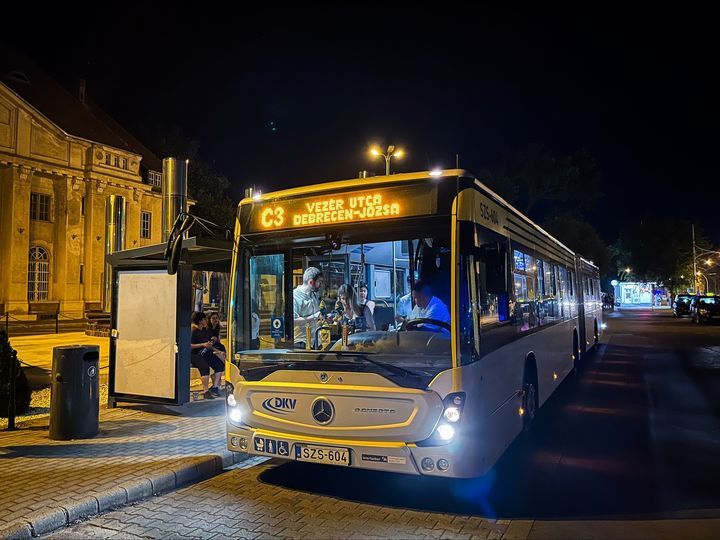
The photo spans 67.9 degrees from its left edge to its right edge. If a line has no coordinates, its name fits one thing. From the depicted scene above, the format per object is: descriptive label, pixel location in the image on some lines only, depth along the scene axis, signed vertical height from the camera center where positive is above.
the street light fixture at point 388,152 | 15.22 +4.84
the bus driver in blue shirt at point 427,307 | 4.87 -0.05
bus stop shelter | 8.19 -0.28
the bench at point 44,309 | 29.30 +0.01
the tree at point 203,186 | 42.34 +9.81
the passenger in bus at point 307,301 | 5.89 +0.04
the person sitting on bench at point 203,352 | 9.48 -0.81
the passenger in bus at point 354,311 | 5.67 -0.08
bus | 4.39 -0.23
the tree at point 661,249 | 64.50 +6.11
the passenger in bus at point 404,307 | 5.53 -0.05
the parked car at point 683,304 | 39.22 -0.46
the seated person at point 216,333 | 9.71 -0.50
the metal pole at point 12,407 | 7.18 -1.30
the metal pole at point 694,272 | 58.19 +2.78
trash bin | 6.69 -1.07
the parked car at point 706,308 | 31.53 -0.64
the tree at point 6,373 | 7.40 -0.90
